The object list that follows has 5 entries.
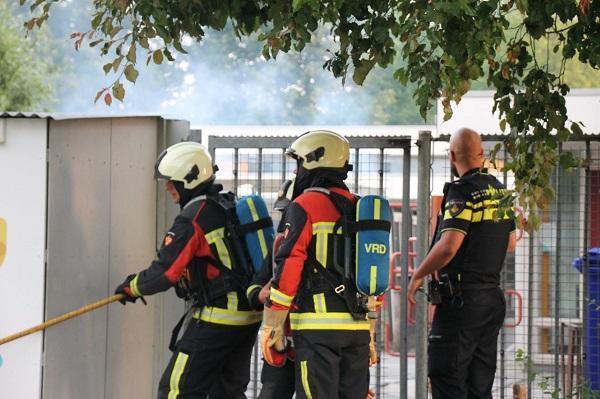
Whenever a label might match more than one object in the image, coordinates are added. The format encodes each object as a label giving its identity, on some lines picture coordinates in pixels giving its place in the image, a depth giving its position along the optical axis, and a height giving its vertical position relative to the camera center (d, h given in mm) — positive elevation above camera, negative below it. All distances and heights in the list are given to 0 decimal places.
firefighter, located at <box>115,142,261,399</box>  10359 -236
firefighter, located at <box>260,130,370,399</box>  9568 -377
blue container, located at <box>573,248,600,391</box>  13043 -524
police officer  11240 -257
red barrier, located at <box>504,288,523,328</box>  13960 -449
